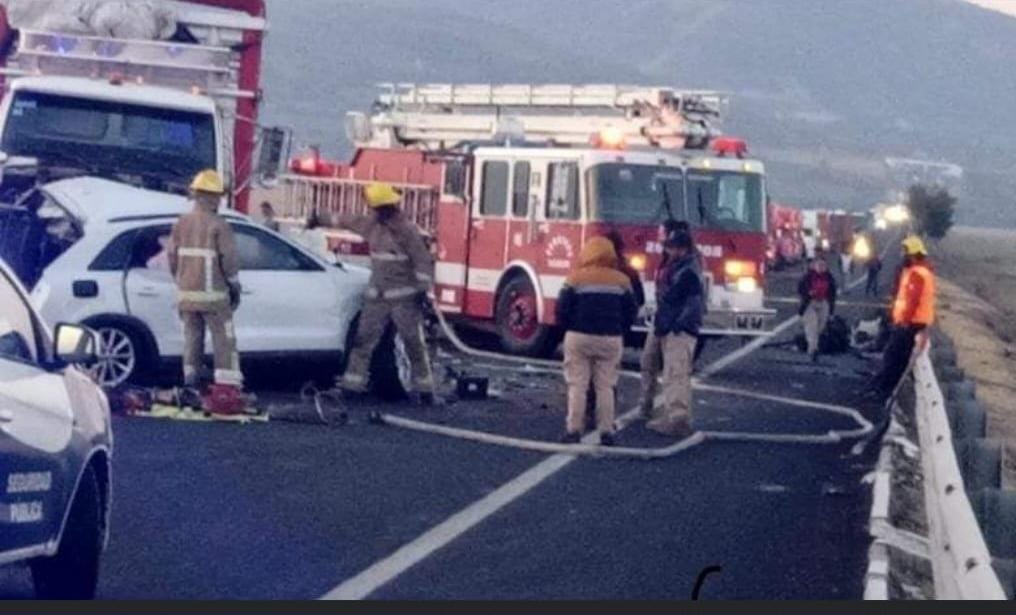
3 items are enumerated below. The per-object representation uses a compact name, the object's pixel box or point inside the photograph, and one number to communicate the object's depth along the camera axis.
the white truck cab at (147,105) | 21.55
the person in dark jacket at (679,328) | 18.91
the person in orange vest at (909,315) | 23.38
